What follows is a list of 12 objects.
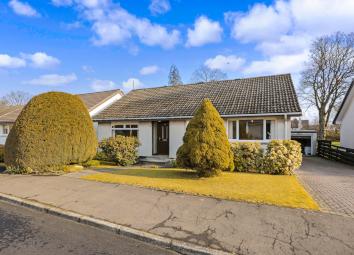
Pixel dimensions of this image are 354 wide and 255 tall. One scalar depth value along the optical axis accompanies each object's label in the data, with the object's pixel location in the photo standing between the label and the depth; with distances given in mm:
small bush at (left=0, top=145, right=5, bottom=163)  16141
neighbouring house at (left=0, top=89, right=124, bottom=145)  24806
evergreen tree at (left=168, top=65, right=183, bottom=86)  54312
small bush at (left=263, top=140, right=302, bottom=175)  10898
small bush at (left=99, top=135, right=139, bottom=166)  14445
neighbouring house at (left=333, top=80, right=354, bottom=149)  17922
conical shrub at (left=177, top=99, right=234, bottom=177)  9484
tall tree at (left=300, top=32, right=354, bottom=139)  29625
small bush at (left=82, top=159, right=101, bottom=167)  13538
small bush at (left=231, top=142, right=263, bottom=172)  11453
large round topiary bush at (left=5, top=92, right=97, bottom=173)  11383
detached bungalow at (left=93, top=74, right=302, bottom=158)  13898
